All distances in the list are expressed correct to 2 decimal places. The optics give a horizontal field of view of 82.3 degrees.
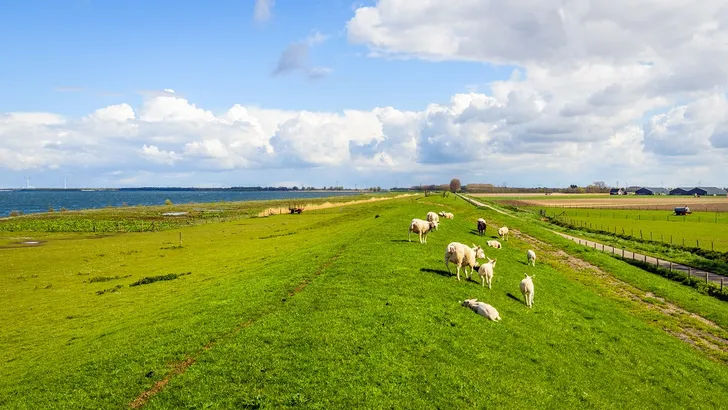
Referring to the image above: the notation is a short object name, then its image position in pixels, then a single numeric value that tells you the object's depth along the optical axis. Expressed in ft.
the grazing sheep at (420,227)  120.67
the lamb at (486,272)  87.81
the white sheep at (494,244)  150.00
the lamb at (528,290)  83.92
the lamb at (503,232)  187.52
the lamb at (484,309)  70.33
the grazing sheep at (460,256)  87.45
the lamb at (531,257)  132.67
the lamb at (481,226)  193.16
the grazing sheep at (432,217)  141.23
